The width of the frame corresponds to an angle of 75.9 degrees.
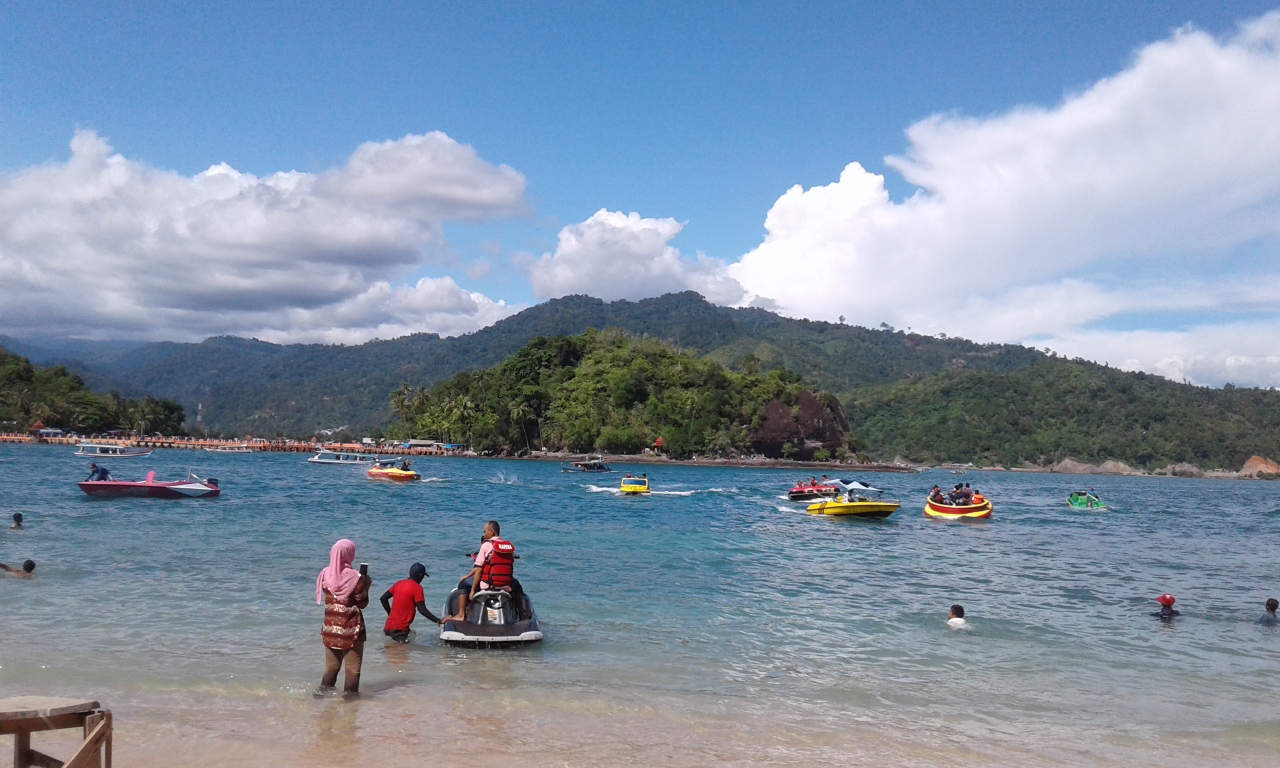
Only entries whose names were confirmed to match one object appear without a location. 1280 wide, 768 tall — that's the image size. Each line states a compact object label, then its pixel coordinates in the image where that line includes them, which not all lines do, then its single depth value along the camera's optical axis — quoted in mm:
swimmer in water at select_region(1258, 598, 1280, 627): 16562
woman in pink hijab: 8562
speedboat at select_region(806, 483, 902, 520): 35469
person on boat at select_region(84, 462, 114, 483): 34344
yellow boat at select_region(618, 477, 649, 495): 54688
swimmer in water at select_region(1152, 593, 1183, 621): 16359
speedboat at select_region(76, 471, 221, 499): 34031
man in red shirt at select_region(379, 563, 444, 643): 12125
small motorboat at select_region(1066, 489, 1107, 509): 56469
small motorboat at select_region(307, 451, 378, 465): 97238
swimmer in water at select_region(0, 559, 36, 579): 15758
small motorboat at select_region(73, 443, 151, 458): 78500
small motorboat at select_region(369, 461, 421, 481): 58438
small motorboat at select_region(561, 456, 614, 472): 84562
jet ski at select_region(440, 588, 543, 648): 11711
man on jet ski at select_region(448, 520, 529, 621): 12031
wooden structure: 4301
